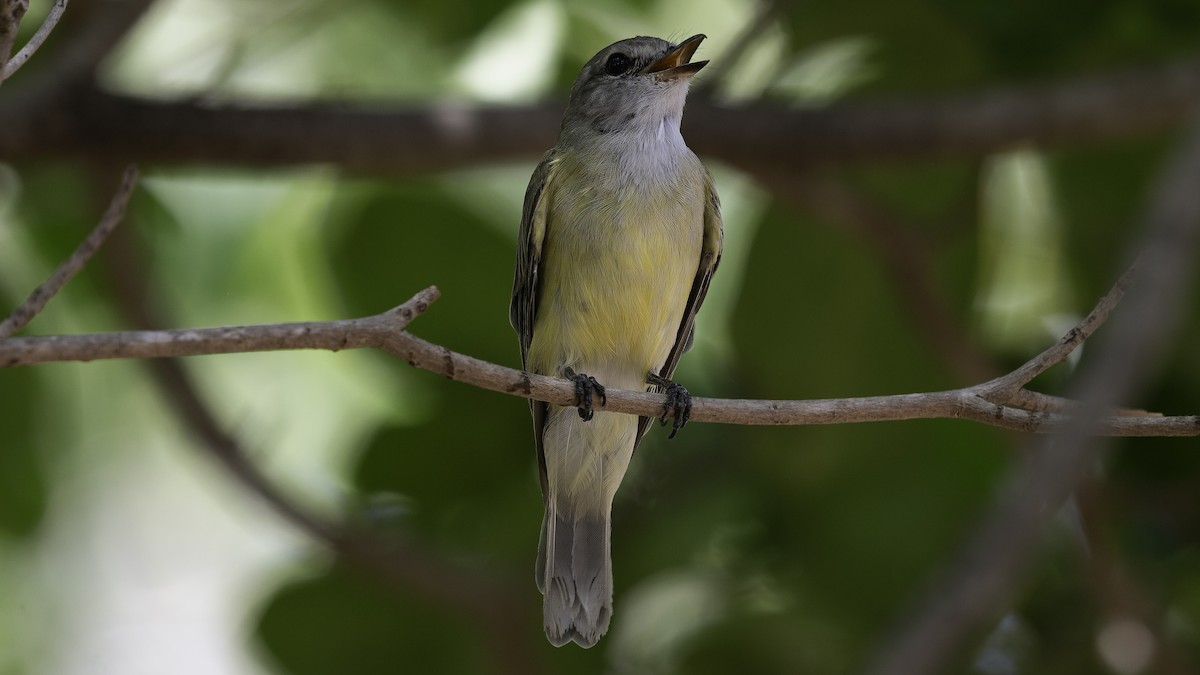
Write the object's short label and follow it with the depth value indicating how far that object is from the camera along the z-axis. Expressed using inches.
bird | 319.9
